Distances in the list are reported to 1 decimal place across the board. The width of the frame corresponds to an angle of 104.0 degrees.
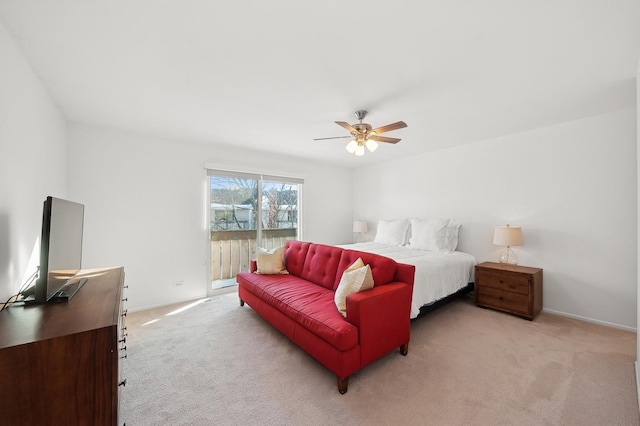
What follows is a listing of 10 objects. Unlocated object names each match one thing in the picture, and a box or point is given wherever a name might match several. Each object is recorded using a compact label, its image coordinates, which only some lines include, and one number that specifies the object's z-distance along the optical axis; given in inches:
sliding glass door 159.9
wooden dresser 34.8
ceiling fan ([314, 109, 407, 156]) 100.3
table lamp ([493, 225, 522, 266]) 124.3
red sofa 71.9
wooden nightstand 115.7
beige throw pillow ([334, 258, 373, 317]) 80.2
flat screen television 51.5
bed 110.7
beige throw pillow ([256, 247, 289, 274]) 128.9
